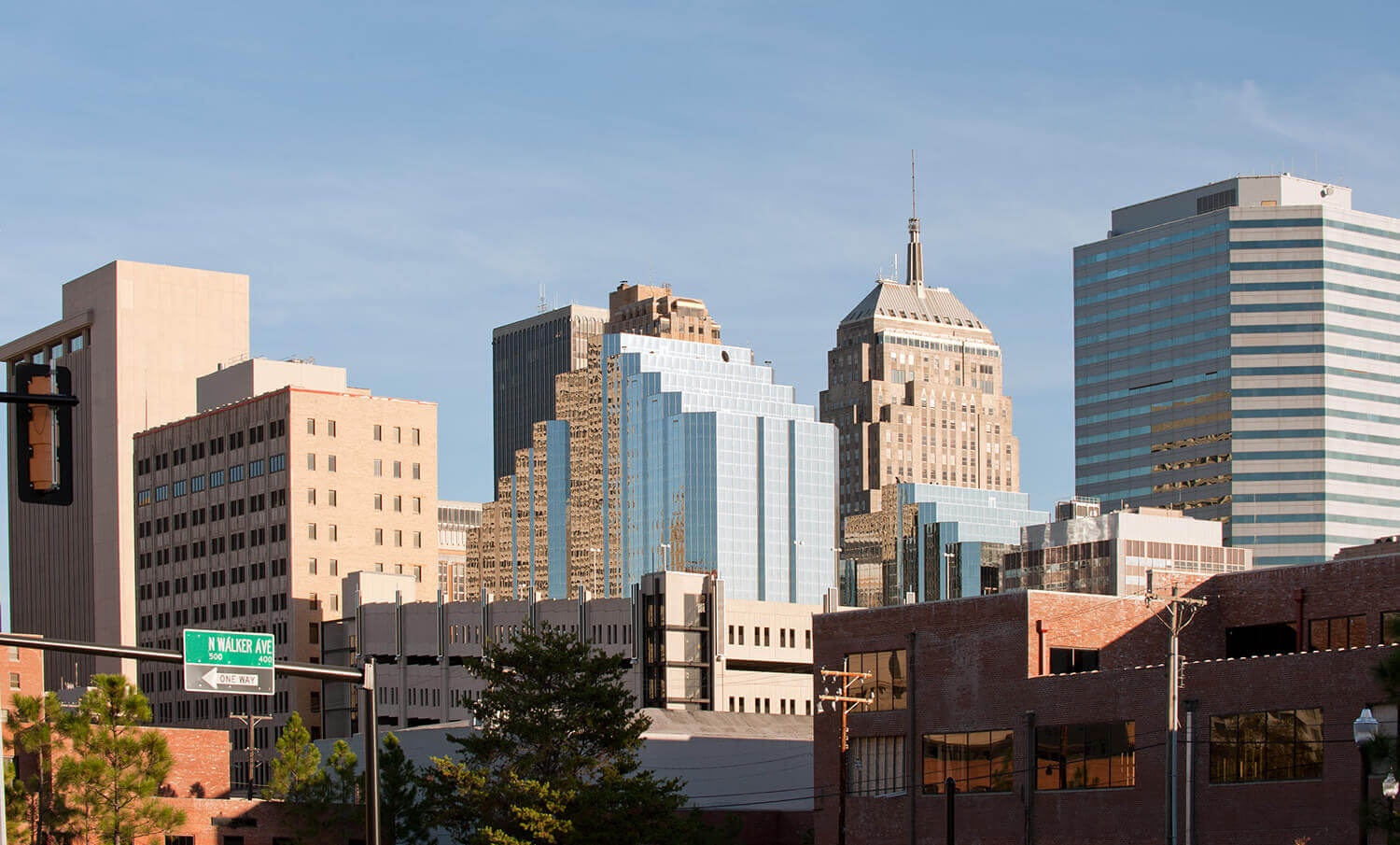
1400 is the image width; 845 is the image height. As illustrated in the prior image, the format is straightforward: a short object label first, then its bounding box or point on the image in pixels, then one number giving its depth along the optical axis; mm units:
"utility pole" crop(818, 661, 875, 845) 82938
